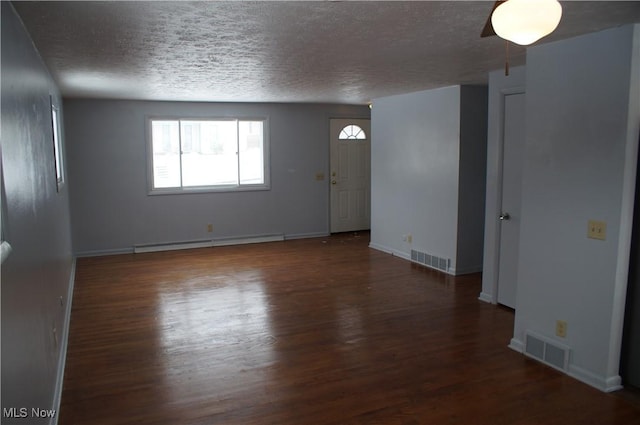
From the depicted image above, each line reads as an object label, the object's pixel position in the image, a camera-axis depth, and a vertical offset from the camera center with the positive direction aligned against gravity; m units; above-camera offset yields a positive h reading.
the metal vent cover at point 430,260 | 5.89 -1.30
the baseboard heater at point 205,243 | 7.26 -1.34
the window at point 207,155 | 7.32 +0.06
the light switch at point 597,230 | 3.04 -0.46
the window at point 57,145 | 4.16 +0.13
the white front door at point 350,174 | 8.41 -0.27
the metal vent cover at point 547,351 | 3.33 -1.38
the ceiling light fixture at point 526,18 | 1.58 +0.47
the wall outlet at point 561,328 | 3.33 -1.19
